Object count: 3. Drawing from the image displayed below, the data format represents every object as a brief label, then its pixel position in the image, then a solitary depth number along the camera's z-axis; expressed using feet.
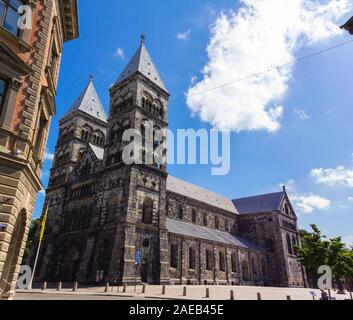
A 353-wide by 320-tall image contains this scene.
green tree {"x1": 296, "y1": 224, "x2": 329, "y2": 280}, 83.25
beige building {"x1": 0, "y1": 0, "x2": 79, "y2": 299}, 33.35
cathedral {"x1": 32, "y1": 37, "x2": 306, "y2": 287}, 99.04
